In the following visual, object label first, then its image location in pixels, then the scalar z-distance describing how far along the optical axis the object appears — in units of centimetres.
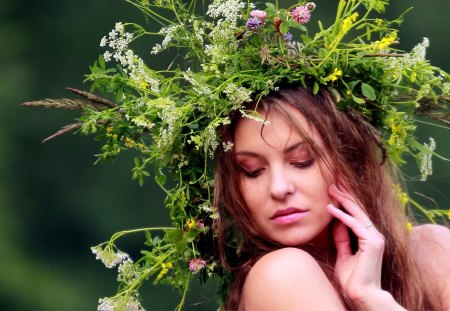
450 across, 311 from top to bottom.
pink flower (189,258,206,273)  789
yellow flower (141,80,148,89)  782
